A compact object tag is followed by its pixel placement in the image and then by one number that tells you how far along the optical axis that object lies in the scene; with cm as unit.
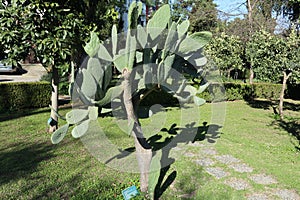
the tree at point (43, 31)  379
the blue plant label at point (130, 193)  229
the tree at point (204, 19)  1600
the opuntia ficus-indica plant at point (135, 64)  160
